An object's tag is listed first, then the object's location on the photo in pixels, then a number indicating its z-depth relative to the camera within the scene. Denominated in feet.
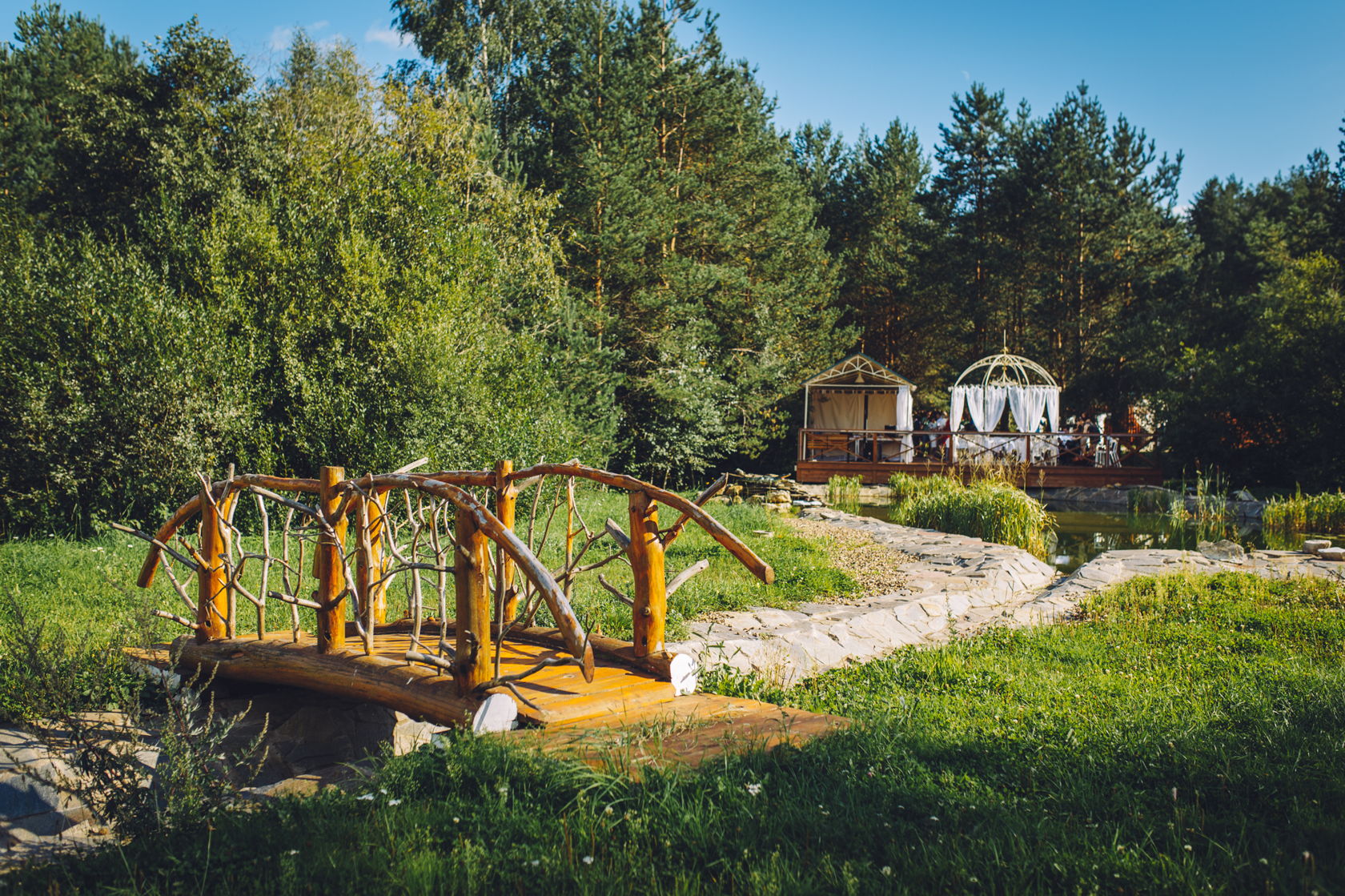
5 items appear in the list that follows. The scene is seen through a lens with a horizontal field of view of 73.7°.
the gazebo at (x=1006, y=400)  77.41
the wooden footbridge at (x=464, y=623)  12.78
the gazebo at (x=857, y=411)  79.97
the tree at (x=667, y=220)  68.49
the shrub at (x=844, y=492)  59.25
